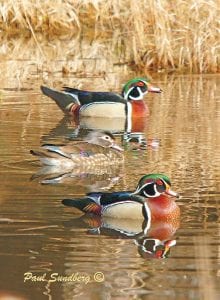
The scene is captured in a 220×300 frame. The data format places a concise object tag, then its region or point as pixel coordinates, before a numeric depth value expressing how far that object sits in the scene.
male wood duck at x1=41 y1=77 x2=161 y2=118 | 26.71
